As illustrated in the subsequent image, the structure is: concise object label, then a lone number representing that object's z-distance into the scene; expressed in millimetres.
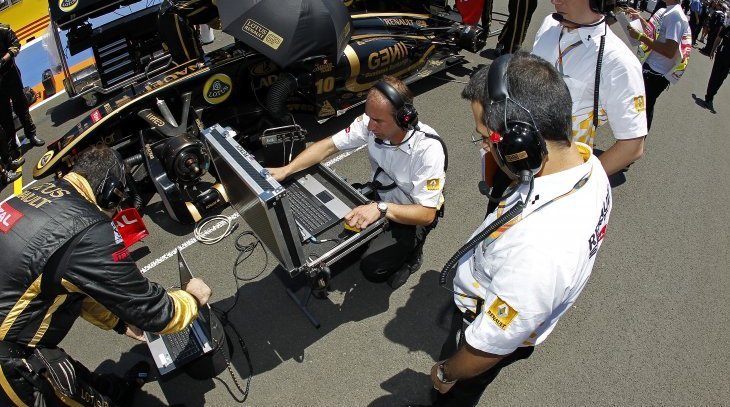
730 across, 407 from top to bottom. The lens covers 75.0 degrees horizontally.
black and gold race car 4547
